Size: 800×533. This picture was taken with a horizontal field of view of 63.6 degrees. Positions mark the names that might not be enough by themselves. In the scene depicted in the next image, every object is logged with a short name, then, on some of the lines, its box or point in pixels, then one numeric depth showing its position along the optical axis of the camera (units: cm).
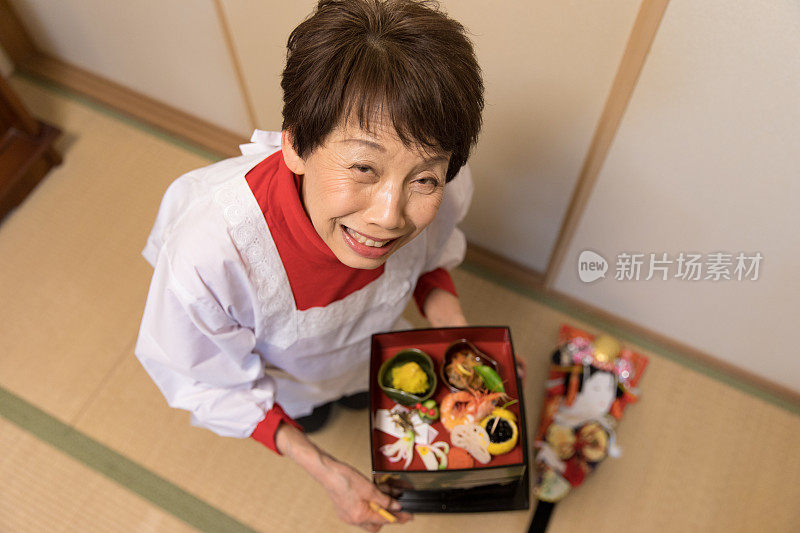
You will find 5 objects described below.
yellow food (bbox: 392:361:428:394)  104
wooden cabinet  192
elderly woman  72
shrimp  101
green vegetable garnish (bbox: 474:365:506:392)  105
